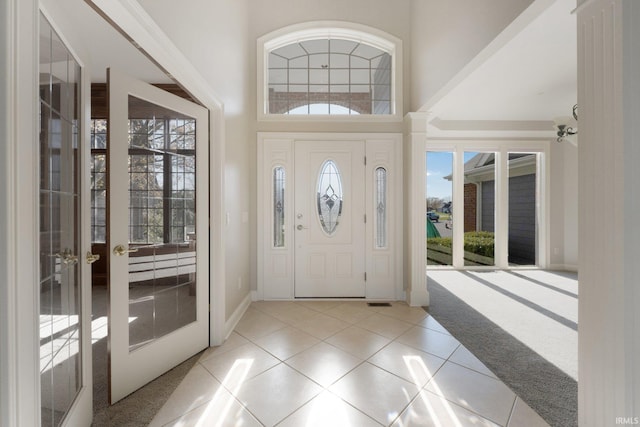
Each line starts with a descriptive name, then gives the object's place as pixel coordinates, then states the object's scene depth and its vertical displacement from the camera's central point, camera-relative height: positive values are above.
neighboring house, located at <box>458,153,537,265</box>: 5.20 +0.33
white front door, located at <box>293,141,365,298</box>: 3.41 -0.09
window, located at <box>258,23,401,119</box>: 3.50 +1.92
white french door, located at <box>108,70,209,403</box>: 1.62 -0.14
